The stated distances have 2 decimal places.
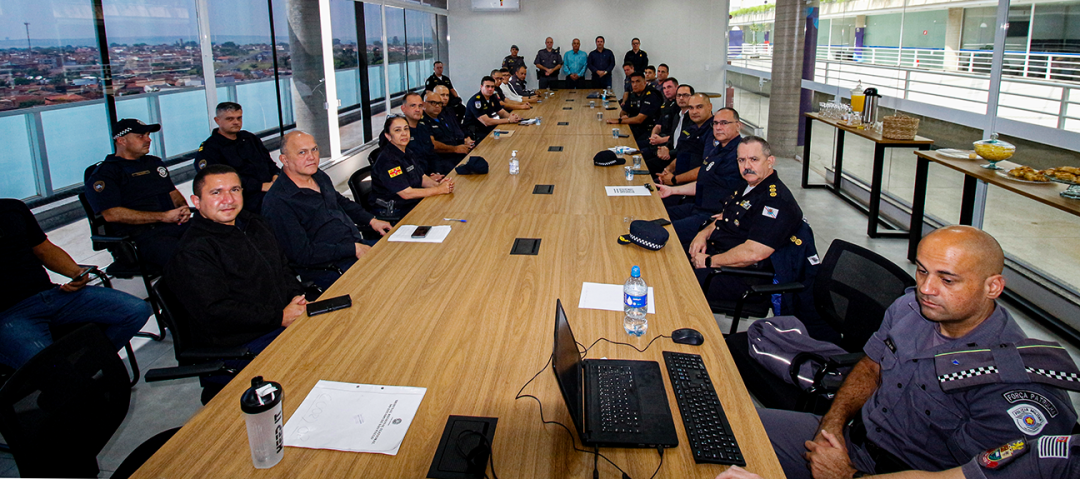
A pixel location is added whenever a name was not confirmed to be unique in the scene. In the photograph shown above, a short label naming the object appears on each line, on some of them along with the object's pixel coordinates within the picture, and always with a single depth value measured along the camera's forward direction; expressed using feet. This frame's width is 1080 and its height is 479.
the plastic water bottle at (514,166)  16.74
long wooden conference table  5.22
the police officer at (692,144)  18.19
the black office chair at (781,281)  9.93
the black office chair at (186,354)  6.94
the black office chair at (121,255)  11.41
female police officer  14.79
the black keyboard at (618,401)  5.55
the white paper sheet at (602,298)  8.09
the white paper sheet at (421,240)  11.14
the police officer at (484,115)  27.30
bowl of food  13.44
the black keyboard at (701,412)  5.25
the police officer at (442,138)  21.21
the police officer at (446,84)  30.25
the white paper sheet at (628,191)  14.30
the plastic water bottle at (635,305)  7.35
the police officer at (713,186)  14.19
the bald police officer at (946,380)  5.17
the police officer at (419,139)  18.29
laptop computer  5.21
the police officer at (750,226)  10.36
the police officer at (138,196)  12.48
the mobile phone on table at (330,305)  8.05
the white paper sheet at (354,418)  5.42
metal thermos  19.15
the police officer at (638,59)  44.12
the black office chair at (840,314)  7.55
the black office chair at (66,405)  5.42
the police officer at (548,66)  45.75
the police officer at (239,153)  15.78
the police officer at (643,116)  26.07
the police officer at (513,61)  42.47
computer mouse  7.10
